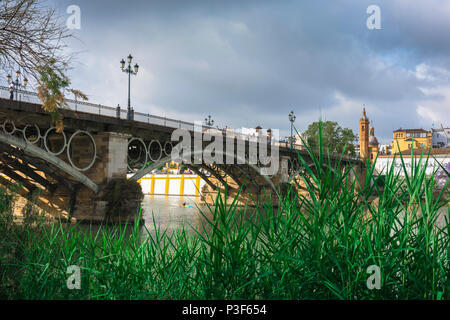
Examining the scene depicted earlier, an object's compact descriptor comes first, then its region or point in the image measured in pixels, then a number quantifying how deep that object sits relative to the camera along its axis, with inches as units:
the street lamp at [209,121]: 1639.1
